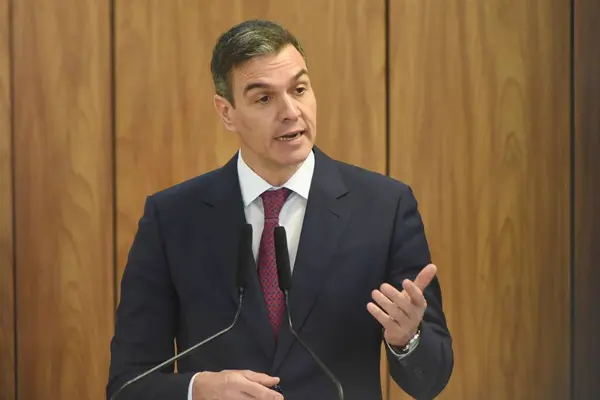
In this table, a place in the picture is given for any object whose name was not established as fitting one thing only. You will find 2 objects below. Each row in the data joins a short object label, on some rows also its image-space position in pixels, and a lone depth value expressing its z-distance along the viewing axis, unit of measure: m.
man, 6.62
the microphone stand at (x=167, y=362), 6.48
